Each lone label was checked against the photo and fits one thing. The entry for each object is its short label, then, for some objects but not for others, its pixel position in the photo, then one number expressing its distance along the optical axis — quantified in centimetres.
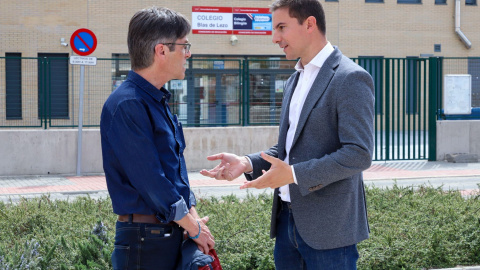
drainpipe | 3022
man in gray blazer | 303
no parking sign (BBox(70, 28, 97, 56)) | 1545
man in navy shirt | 294
